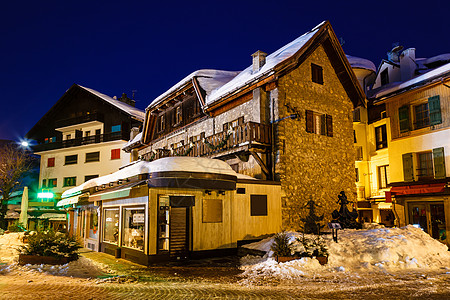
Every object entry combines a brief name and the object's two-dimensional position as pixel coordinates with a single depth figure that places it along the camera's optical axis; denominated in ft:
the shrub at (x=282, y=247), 37.09
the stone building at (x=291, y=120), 56.54
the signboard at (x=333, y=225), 40.02
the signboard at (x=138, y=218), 43.54
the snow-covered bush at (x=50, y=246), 37.09
